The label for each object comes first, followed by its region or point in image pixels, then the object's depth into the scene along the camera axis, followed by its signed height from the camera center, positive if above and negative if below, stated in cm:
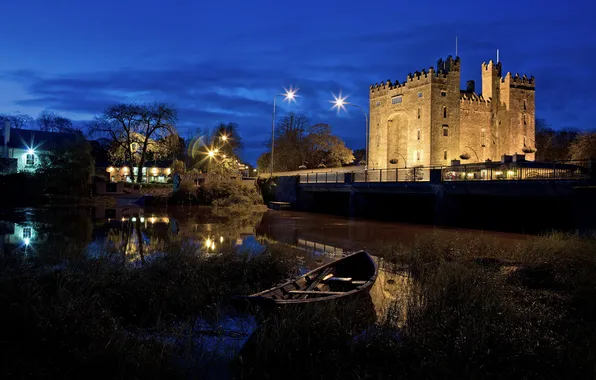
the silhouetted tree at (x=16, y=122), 8572 +1380
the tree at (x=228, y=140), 8356 +1080
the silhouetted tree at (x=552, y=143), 6981 +908
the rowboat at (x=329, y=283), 754 -183
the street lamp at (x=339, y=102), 4250 +906
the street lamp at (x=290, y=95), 4629 +1051
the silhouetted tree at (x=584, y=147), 5128 +616
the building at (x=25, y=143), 6150 +692
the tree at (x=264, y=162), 7806 +574
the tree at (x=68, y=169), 4591 +230
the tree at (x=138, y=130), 5750 +834
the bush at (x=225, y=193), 4556 -1
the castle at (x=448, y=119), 5588 +1035
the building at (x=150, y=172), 7025 +359
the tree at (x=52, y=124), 9145 +1407
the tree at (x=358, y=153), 9788 +969
